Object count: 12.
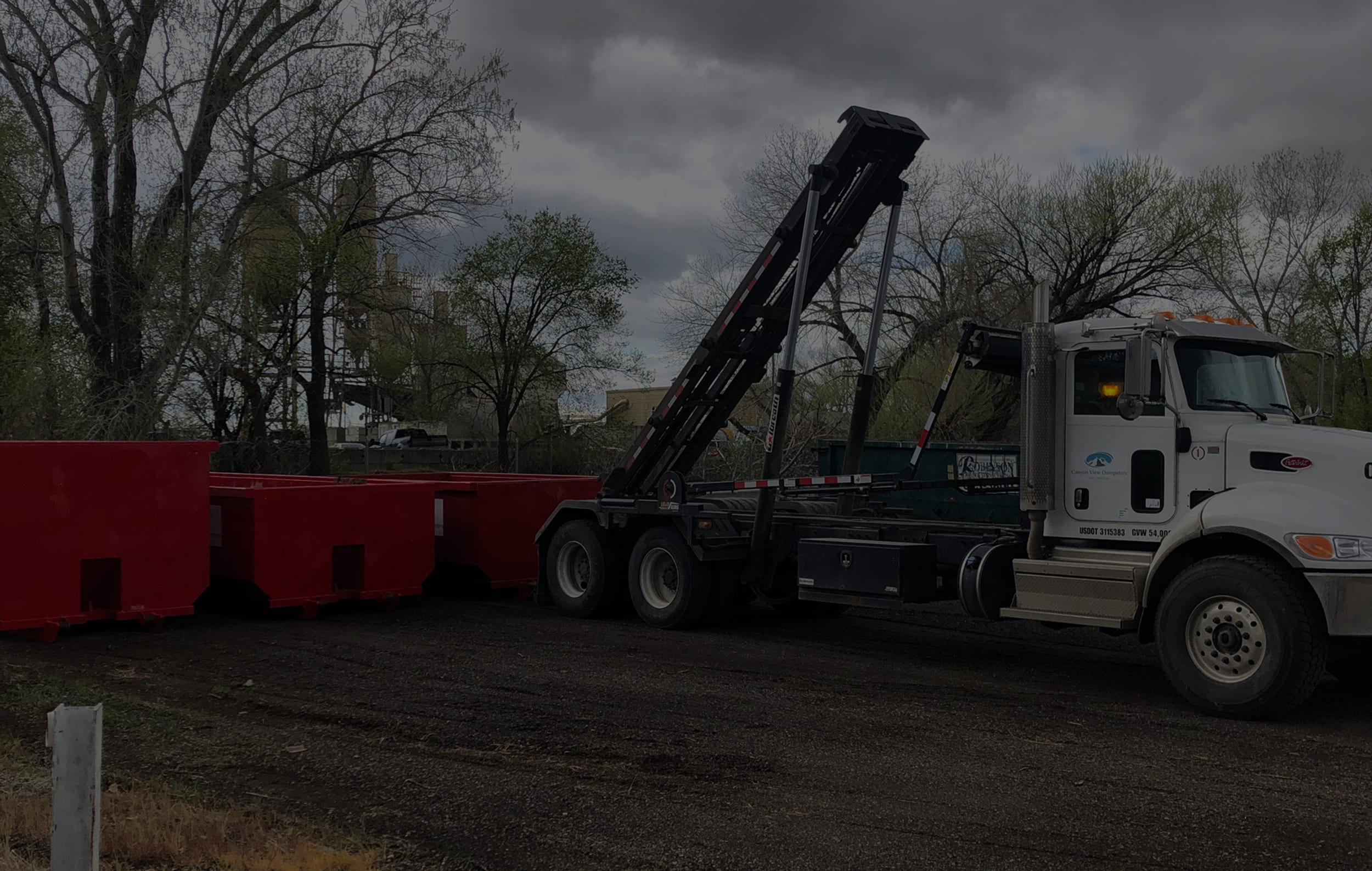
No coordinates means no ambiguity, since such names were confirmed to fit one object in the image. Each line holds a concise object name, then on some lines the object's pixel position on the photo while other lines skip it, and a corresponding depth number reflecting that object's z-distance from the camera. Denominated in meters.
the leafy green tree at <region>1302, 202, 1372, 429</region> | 29.70
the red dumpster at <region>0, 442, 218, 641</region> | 10.15
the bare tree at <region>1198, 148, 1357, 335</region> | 30.66
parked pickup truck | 48.31
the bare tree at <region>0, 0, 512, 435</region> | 22.38
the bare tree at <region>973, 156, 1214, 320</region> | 29.36
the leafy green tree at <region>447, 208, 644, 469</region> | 29.61
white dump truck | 7.38
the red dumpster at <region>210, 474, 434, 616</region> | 11.52
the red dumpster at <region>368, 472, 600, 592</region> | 13.39
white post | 3.51
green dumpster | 15.73
